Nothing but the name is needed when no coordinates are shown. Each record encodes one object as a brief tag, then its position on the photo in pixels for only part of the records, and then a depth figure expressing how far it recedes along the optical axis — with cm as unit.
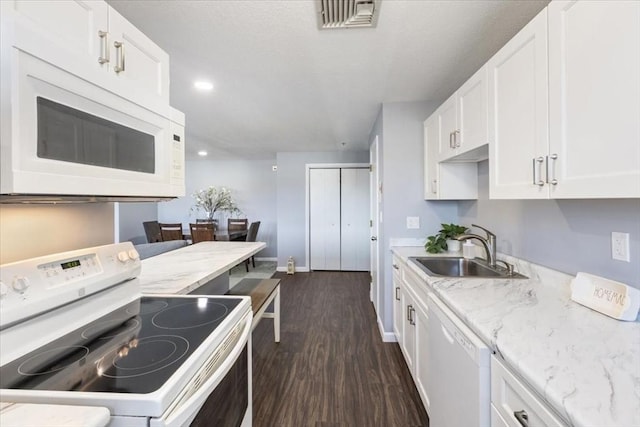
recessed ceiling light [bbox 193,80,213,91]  231
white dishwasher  95
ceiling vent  139
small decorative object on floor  528
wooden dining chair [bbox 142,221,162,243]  548
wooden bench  215
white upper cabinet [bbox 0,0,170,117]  67
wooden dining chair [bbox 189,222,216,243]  470
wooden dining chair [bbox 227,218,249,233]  617
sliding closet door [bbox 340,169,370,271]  537
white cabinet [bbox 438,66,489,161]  161
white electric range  66
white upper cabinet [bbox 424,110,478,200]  230
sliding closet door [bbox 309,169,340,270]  543
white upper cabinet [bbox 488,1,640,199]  82
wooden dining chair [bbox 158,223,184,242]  502
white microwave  62
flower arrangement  638
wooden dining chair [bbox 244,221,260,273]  537
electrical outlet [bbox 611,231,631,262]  111
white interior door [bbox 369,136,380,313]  323
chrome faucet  184
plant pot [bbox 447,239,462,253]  239
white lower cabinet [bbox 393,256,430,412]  168
